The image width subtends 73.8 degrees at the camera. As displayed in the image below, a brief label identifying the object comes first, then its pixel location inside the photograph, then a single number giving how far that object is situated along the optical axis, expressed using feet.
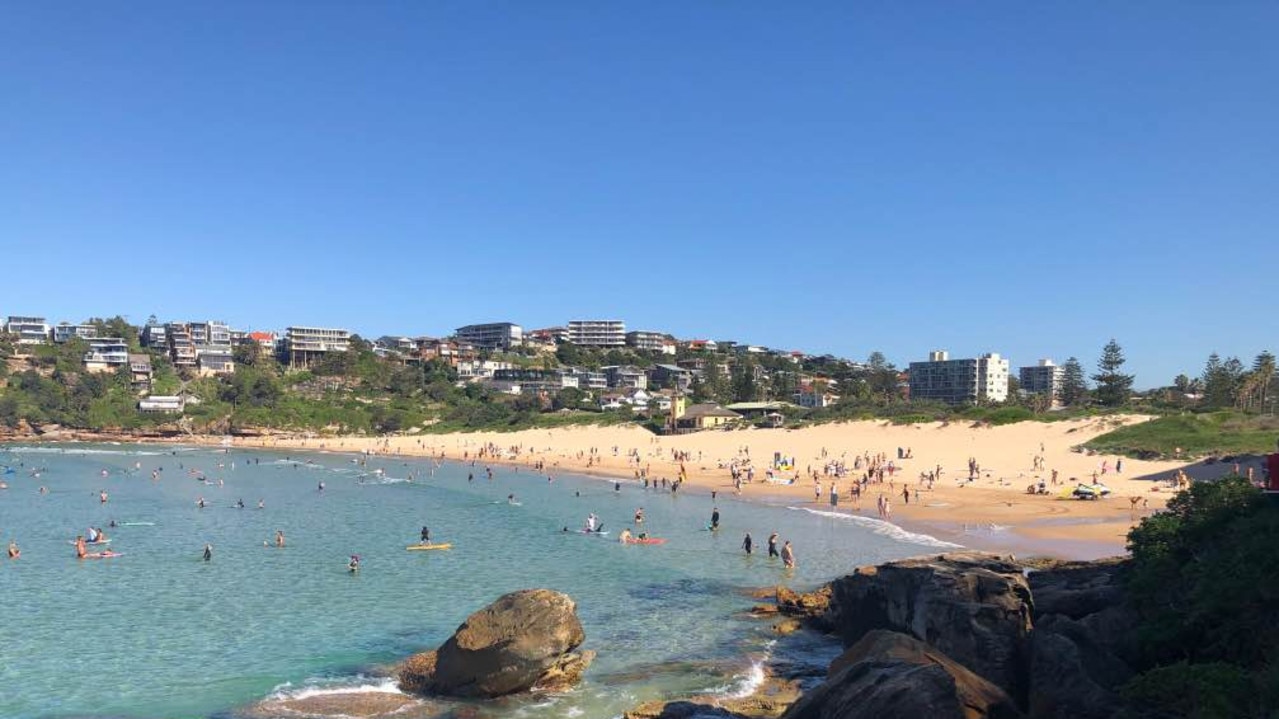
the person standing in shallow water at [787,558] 100.72
